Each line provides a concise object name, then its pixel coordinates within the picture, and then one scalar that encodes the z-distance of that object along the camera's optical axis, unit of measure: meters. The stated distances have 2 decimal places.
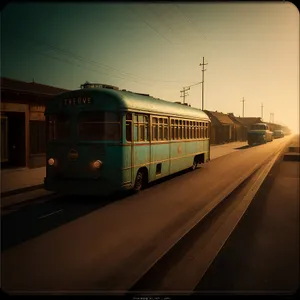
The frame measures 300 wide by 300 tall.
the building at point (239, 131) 72.56
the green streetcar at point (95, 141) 9.62
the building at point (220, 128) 54.91
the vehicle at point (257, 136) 50.81
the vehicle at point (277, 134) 97.52
